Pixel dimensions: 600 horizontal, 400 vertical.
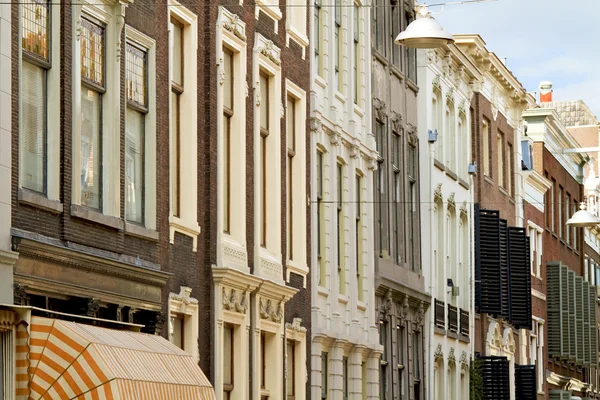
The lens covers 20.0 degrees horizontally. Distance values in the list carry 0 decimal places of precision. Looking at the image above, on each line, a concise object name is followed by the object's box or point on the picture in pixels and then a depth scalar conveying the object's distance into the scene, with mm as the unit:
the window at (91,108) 21797
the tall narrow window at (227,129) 27750
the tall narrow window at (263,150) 29656
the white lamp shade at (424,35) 26906
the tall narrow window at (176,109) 25625
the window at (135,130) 23297
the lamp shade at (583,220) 52562
